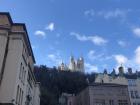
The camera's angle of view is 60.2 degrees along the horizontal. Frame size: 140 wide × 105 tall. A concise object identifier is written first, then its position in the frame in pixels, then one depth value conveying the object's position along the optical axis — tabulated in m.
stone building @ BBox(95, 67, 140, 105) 32.13
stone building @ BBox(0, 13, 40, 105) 14.31
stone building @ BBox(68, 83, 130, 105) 32.08
